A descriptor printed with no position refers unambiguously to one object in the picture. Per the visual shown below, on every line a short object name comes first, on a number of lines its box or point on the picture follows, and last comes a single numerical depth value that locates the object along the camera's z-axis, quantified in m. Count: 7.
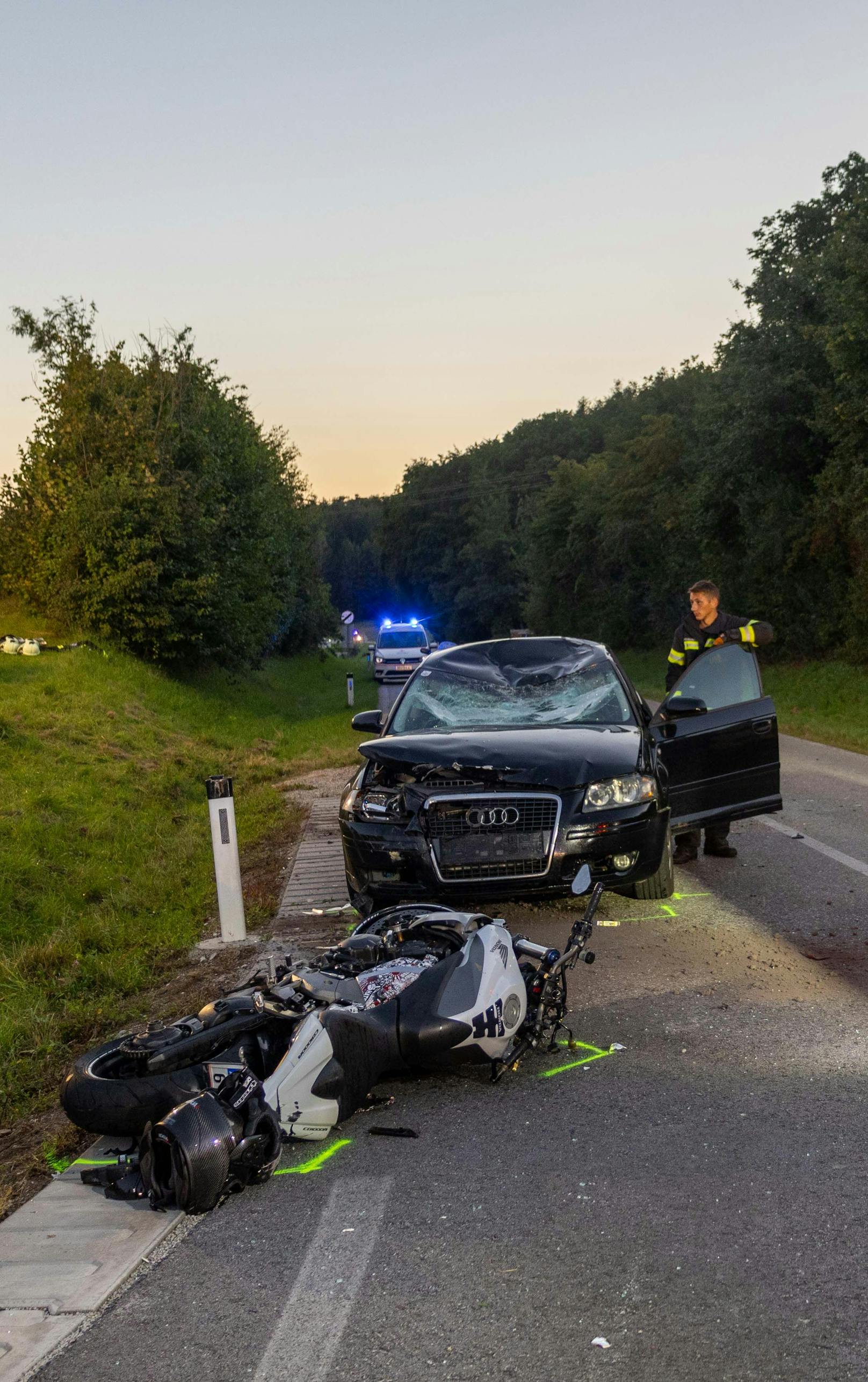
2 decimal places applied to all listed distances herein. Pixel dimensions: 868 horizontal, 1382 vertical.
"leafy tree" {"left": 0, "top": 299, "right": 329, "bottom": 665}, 27.94
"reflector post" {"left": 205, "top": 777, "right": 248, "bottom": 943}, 7.33
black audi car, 6.09
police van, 41.38
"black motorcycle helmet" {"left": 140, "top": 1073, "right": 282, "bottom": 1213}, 3.48
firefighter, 8.78
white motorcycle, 3.65
